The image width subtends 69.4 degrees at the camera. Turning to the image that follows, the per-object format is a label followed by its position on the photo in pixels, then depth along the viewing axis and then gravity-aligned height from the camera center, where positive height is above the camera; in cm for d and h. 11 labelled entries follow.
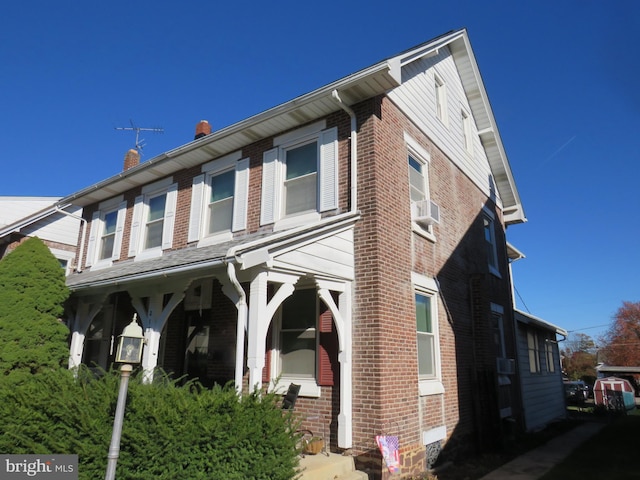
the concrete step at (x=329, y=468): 615 -135
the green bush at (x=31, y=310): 877 +106
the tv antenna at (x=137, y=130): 1741 +857
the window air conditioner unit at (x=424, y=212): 939 +306
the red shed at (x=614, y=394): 2147 -131
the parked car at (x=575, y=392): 2934 -156
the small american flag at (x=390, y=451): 674 -120
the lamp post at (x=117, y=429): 434 -59
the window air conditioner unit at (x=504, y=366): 1188 +3
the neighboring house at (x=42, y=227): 1677 +503
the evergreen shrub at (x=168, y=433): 457 -68
